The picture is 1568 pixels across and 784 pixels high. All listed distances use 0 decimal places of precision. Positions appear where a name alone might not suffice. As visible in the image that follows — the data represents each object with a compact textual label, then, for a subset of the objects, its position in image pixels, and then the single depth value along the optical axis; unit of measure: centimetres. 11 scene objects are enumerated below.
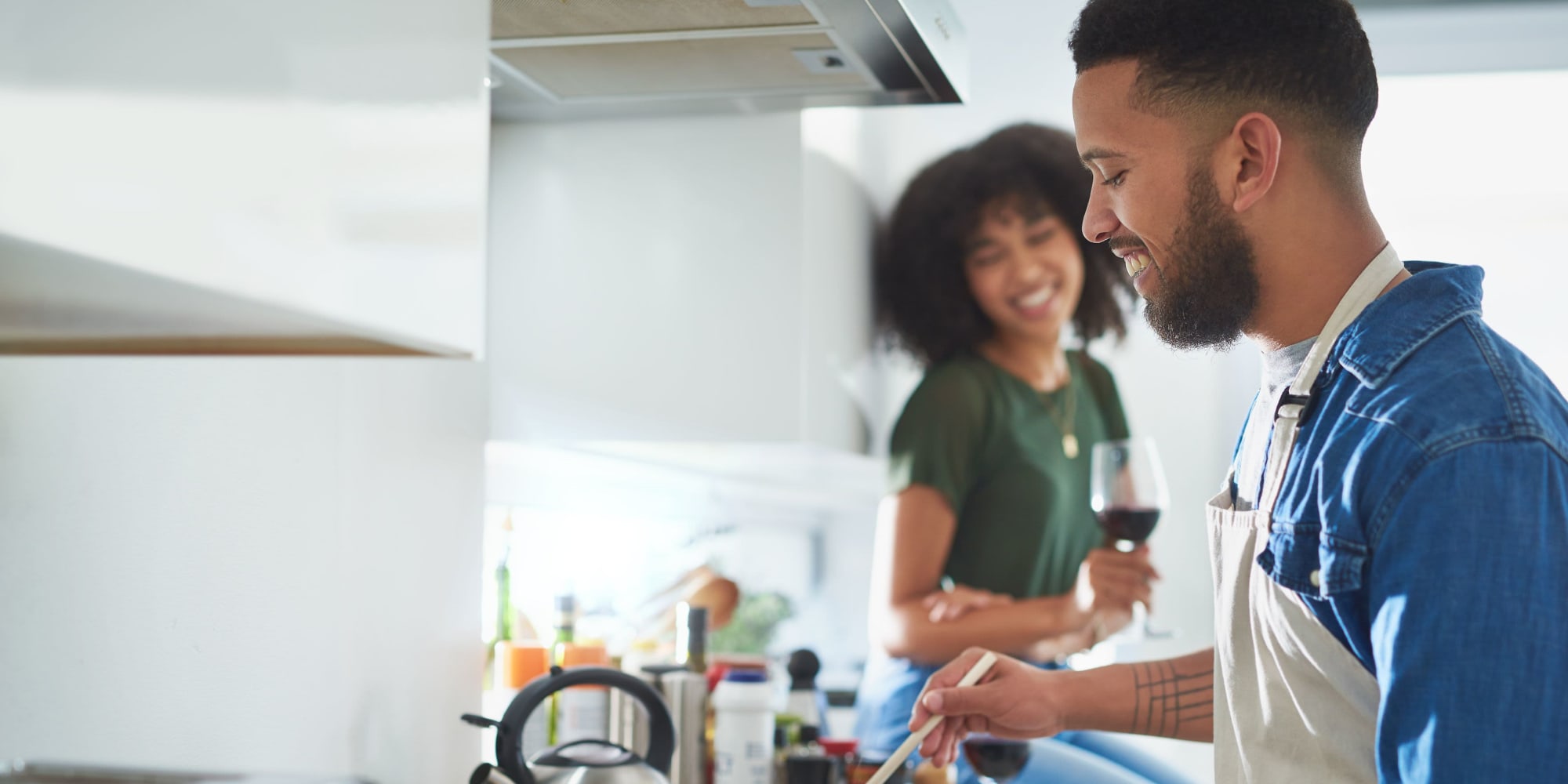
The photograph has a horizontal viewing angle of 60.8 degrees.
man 72
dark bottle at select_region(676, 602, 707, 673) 161
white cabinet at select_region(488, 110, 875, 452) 159
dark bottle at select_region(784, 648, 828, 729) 162
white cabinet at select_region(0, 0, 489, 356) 46
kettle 115
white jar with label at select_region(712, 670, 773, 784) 149
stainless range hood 117
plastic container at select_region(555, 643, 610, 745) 150
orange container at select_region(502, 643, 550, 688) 159
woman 194
